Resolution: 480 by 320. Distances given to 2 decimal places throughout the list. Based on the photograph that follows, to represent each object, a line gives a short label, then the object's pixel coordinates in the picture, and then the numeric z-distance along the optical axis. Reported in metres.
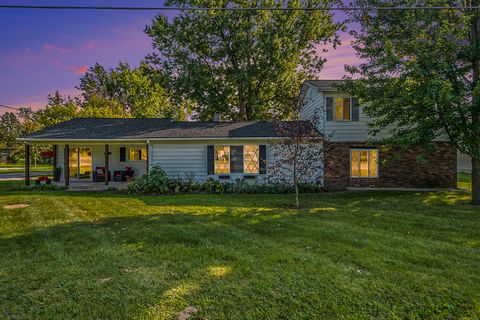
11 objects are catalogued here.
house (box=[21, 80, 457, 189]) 14.61
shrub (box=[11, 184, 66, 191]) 14.44
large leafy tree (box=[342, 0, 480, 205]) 9.61
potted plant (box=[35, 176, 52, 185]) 15.34
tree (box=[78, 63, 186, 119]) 31.94
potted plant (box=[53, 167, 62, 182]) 17.48
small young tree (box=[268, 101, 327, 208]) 9.58
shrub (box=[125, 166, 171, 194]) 13.53
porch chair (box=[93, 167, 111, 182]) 17.00
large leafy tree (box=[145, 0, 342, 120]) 22.06
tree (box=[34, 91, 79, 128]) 25.50
